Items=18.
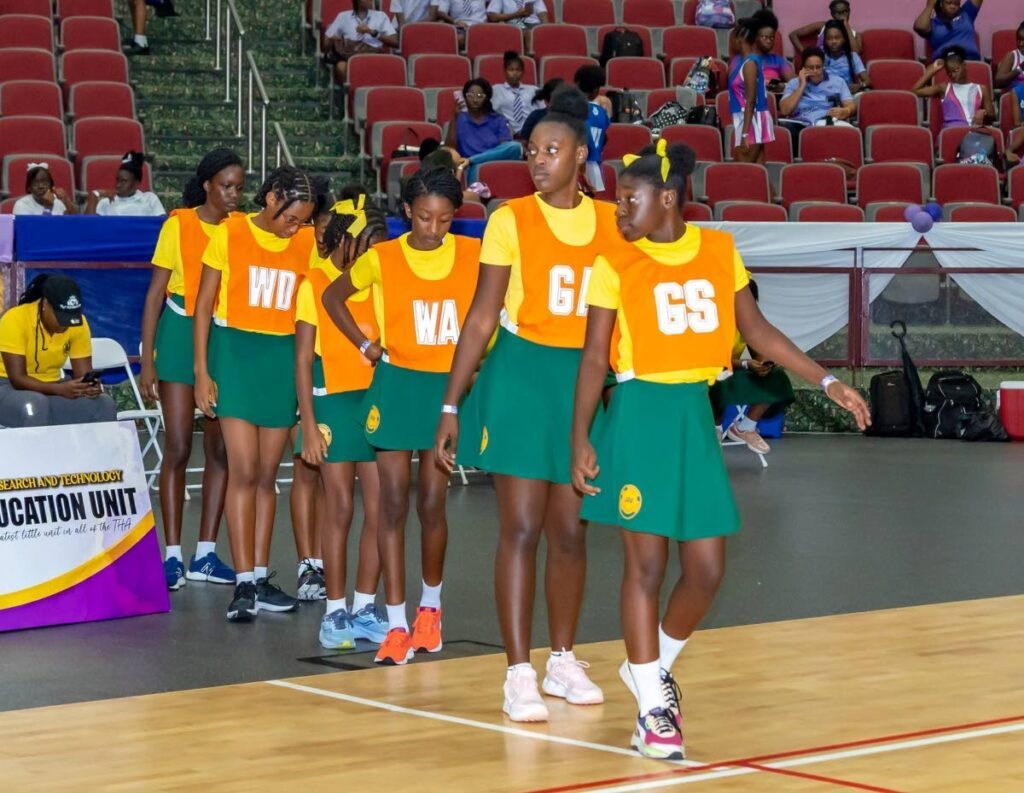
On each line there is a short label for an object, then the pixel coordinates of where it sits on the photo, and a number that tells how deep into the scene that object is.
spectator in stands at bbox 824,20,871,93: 16.92
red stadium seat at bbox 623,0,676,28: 17.42
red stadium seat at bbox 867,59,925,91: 17.36
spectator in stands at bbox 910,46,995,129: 16.73
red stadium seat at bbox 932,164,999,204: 15.77
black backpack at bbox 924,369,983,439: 14.15
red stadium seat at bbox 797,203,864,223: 14.80
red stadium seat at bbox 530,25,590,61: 16.55
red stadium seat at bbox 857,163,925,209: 15.59
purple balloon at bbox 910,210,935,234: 14.11
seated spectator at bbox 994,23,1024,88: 17.27
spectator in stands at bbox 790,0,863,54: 17.25
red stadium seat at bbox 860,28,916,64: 17.89
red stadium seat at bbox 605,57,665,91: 16.17
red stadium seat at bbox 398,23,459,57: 16.12
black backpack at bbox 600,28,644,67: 16.38
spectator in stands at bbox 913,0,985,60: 17.50
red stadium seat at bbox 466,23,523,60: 16.28
